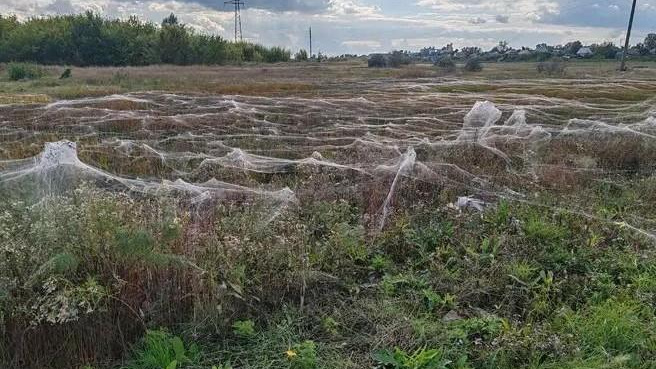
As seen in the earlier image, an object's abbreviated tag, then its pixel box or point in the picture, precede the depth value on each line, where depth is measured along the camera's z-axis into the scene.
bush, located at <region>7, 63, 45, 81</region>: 25.78
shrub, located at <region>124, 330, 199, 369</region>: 2.78
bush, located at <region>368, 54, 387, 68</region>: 37.84
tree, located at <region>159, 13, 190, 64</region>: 49.12
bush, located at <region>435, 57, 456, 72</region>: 31.50
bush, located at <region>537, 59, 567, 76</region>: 27.60
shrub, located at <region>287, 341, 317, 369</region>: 2.77
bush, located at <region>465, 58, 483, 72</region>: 31.00
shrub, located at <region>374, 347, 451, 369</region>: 2.77
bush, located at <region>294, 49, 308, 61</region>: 64.19
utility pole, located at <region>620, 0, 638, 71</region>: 31.28
